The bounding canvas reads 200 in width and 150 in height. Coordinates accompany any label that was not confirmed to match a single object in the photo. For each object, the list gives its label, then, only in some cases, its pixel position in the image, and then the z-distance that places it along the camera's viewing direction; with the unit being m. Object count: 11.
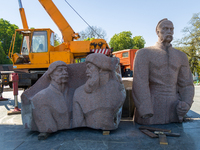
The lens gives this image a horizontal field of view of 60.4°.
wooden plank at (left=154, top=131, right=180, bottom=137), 2.79
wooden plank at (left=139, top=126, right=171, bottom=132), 2.95
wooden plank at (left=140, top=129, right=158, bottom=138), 2.74
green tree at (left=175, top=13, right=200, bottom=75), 19.44
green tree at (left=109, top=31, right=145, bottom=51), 26.81
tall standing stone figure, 3.25
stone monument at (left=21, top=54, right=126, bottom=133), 2.91
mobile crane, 6.55
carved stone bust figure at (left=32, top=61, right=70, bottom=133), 2.89
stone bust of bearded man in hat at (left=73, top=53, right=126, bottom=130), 2.92
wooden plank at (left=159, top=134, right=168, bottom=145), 2.50
